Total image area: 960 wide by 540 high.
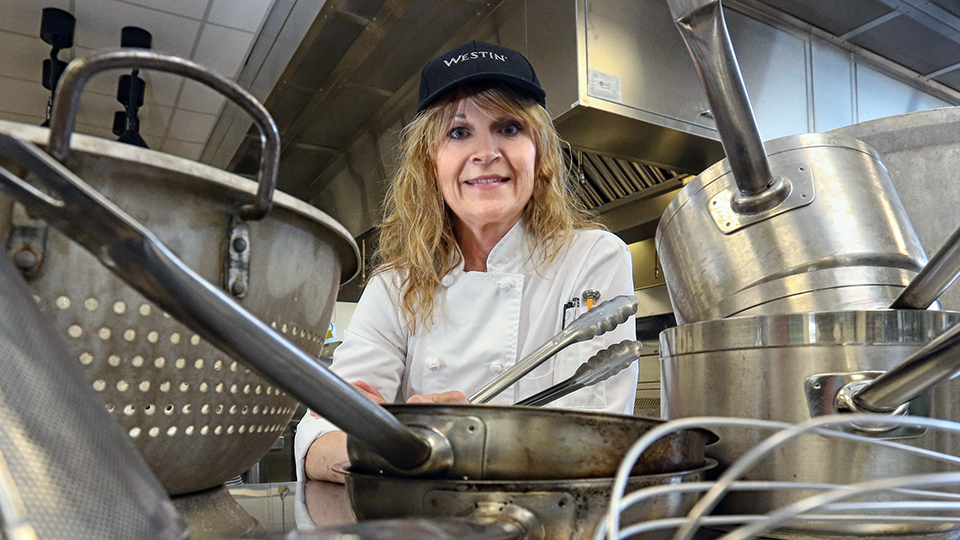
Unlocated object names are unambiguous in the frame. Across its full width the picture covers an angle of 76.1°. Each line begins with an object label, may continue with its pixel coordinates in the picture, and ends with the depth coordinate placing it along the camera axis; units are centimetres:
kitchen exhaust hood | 179
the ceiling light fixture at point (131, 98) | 243
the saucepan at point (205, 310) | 18
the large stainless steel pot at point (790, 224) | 39
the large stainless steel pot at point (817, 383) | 32
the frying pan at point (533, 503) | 24
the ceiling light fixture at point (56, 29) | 210
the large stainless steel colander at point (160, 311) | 25
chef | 88
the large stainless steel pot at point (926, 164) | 76
